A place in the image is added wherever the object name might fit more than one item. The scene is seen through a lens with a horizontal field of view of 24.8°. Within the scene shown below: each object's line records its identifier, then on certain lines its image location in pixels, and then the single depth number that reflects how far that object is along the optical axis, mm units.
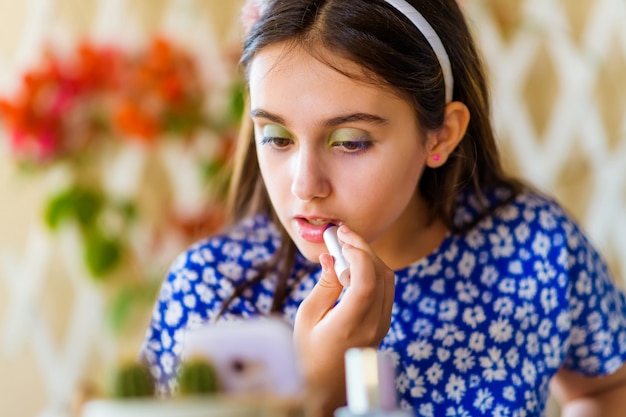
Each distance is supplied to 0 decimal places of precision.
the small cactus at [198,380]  756
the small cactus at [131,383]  754
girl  1025
